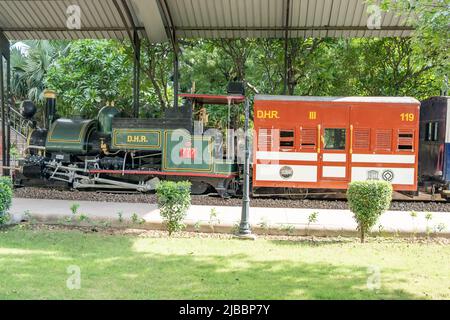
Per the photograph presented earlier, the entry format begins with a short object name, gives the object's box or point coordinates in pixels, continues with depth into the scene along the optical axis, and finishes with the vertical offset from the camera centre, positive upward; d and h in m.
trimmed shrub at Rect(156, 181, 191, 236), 8.98 -1.08
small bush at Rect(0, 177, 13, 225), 9.22 -1.12
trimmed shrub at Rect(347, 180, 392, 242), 8.71 -0.96
